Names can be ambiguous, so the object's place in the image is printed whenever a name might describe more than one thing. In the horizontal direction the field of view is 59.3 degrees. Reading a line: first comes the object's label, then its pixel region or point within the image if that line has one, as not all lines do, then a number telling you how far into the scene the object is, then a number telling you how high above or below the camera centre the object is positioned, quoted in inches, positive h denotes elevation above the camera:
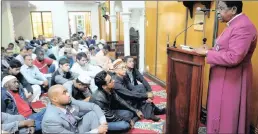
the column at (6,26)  292.0 +16.3
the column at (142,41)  205.8 -3.4
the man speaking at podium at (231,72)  55.2 -9.1
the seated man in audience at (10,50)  212.5 -11.1
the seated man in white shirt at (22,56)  179.3 -14.2
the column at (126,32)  220.5 +5.5
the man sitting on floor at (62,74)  130.0 -21.2
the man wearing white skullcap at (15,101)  90.0 -26.8
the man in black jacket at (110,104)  89.5 -28.1
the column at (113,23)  327.8 +21.4
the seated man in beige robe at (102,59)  183.9 -17.7
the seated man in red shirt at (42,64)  174.2 -19.9
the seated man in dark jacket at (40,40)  341.2 -2.8
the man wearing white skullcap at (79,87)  102.4 -22.5
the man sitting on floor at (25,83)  121.3 -26.7
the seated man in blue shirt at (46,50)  231.8 -12.9
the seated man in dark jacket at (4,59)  158.1 -16.2
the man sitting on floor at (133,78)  124.5 -22.9
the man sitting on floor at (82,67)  149.5 -19.5
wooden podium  60.0 -15.1
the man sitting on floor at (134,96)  106.7 -28.3
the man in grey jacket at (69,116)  68.5 -25.9
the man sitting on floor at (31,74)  147.3 -23.4
